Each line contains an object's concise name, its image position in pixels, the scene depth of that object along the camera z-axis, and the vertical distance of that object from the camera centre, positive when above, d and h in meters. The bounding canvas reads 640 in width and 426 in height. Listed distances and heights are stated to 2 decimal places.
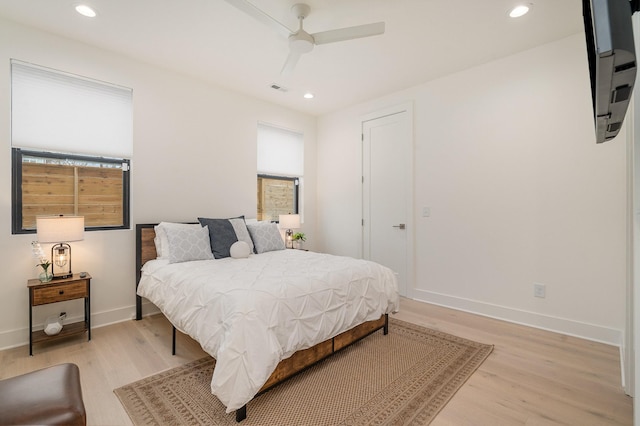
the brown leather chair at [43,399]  1.14 -0.75
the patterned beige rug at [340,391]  1.75 -1.17
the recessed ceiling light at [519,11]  2.45 +1.65
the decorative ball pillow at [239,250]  3.17 -0.40
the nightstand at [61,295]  2.50 -0.71
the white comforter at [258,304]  1.67 -0.65
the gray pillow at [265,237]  3.68 -0.30
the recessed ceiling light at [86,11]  2.46 +1.66
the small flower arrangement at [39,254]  2.74 -0.37
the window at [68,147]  2.73 +0.64
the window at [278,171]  4.64 +0.65
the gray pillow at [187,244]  2.98 -0.33
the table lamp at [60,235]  2.51 -0.19
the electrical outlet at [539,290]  3.06 -0.80
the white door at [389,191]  4.11 +0.29
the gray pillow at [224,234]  3.27 -0.25
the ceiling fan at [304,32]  2.25 +1.41
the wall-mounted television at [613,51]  0.56 +0.30
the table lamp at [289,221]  4.48 -0.13
